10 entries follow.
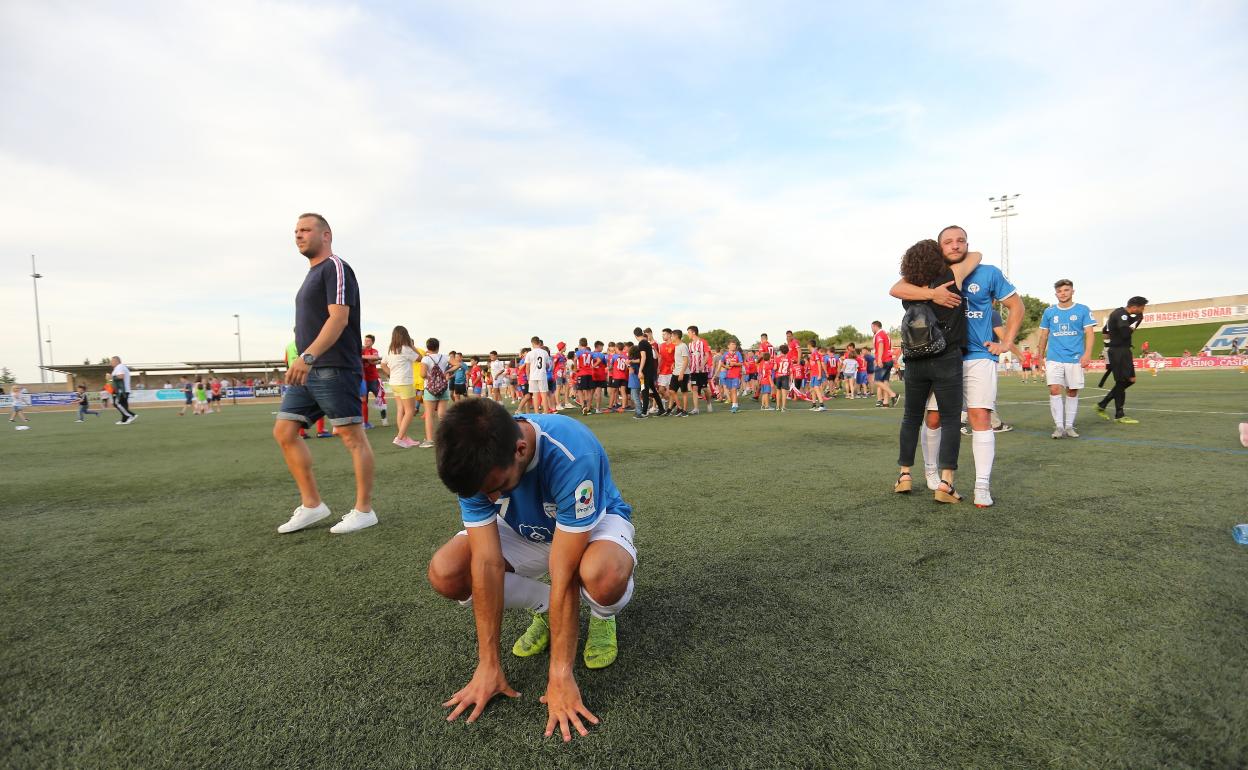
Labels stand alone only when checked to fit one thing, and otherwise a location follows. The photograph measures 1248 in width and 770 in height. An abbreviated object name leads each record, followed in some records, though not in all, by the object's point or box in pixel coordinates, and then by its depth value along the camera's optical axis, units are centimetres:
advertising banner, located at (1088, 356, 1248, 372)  3155
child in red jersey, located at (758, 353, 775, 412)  1474
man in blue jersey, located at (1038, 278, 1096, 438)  678
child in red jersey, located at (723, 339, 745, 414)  1498
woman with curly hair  375
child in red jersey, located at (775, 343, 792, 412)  1343
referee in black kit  785
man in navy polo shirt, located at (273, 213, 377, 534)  361
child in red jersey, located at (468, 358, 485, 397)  2073
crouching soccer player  145
